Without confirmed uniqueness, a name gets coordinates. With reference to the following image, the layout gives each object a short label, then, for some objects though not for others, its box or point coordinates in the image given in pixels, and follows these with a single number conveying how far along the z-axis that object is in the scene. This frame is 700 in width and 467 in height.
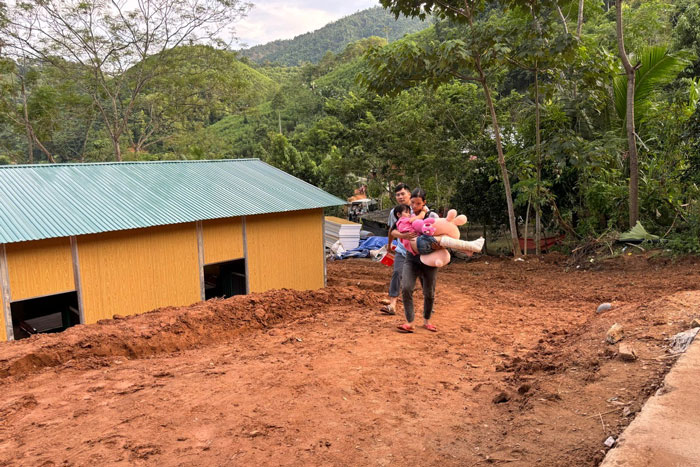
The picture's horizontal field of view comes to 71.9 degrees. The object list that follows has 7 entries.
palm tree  9.95
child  5.08
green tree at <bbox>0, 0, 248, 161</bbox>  21.45
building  8.12
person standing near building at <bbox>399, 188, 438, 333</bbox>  5.50
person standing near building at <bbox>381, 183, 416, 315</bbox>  5.69
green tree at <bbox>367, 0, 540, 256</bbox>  10.50
